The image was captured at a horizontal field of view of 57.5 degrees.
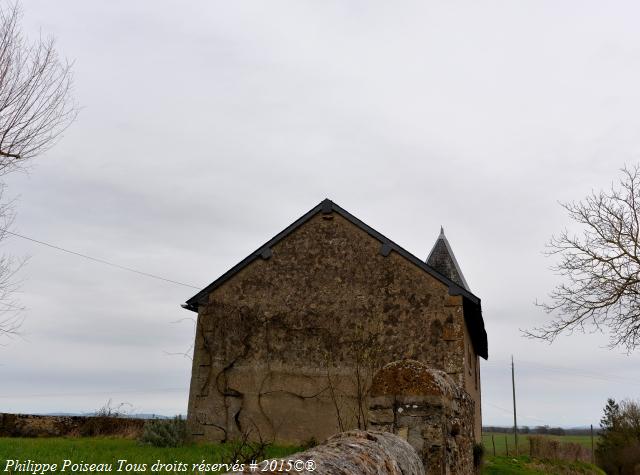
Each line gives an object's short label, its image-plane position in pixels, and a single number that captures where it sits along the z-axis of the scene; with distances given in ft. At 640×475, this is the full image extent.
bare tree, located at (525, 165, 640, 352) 56.70
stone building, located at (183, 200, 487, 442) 46.44
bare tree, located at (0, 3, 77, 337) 37.70
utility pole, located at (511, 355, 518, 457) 131.54
